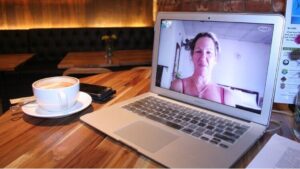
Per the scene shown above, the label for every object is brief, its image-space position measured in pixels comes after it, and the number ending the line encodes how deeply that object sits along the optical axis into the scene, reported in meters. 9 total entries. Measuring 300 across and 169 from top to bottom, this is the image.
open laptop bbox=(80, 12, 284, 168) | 0.49
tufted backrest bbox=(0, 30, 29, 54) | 3.11
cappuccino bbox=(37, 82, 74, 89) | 0.68
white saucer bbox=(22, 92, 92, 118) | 0.64
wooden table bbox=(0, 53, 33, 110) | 2.19
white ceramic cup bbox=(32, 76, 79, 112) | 0.62
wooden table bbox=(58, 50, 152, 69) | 2.28
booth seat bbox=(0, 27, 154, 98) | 3.13
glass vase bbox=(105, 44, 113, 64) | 2.44
